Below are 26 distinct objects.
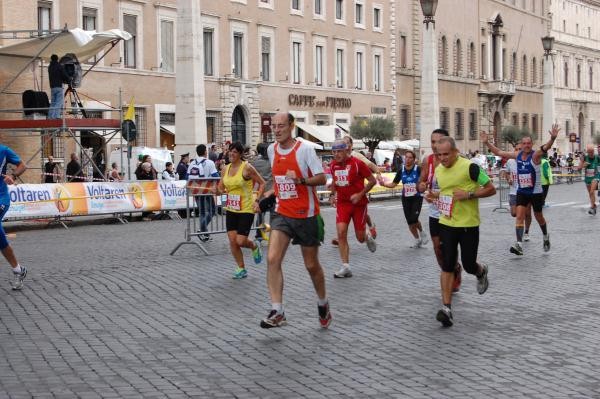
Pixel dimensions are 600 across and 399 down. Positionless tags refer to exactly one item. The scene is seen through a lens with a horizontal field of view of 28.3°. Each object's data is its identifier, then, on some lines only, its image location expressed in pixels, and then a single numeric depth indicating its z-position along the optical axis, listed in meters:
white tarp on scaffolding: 28.23
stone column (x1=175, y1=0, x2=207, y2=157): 32.22
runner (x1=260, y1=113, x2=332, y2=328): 10.22
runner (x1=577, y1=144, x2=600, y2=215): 28.48
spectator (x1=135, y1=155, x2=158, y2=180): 29.84
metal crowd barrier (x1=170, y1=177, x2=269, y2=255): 18.59
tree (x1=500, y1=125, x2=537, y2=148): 75.75
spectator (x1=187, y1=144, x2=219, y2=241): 19.14
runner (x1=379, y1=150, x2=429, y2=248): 18.75
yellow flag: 33.86
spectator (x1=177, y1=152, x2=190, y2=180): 30.69
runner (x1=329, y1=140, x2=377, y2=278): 15.05
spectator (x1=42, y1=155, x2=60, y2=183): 32.34
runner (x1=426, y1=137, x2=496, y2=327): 10.70
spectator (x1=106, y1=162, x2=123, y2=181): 30.97
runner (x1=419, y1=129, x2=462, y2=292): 11.82
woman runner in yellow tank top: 14.74
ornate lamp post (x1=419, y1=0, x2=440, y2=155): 42.84
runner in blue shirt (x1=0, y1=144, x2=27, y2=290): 13.27
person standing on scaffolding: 27.33
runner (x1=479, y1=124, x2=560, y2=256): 17.69
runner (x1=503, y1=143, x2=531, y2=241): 18.63
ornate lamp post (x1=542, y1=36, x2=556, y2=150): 59.19
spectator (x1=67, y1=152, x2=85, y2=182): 30.19
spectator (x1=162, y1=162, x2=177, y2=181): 31.84
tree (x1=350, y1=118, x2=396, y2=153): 54.03
